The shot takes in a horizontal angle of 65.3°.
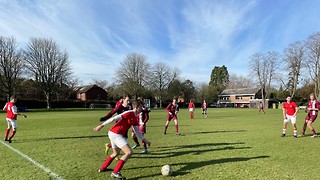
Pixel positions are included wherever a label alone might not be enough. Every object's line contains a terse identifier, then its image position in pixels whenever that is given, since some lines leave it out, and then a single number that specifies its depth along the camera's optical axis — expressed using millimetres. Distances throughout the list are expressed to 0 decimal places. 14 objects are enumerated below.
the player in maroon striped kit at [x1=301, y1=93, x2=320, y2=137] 12227
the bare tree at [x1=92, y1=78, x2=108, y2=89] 102431
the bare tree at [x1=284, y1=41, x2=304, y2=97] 58312
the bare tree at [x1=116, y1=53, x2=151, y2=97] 66312
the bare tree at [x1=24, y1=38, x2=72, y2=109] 54594
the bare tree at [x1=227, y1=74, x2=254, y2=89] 116781
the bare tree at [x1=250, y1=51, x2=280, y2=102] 68562
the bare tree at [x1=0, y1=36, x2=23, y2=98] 49938
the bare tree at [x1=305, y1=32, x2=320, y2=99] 53594
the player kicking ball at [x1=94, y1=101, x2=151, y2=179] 5730
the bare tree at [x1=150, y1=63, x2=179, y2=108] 74625
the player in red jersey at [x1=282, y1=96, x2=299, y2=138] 12484
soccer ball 5902
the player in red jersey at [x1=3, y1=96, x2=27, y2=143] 11180
